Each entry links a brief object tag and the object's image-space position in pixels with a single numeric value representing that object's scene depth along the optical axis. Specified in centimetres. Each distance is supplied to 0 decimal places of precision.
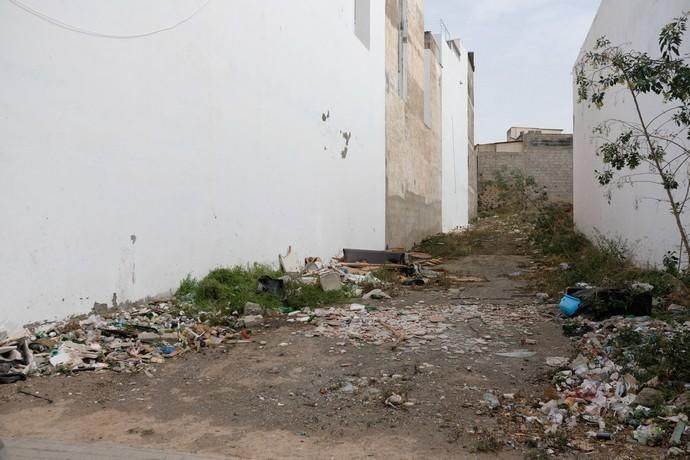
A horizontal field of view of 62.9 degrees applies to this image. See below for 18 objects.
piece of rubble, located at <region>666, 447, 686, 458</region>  270
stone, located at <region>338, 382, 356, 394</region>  387
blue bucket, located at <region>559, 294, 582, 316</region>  568
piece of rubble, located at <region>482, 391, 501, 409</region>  353
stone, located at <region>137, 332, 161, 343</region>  487
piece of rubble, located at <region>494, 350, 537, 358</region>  463
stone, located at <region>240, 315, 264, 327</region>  578
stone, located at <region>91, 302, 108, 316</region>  511
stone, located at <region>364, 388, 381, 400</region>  375
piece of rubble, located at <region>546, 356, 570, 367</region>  429
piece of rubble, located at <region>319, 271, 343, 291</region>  752
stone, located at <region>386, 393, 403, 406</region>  359
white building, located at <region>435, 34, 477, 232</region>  2056
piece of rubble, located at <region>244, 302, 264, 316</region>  610
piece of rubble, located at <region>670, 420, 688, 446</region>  280
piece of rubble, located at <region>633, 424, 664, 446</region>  287
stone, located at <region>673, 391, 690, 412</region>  307
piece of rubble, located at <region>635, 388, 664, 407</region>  322
